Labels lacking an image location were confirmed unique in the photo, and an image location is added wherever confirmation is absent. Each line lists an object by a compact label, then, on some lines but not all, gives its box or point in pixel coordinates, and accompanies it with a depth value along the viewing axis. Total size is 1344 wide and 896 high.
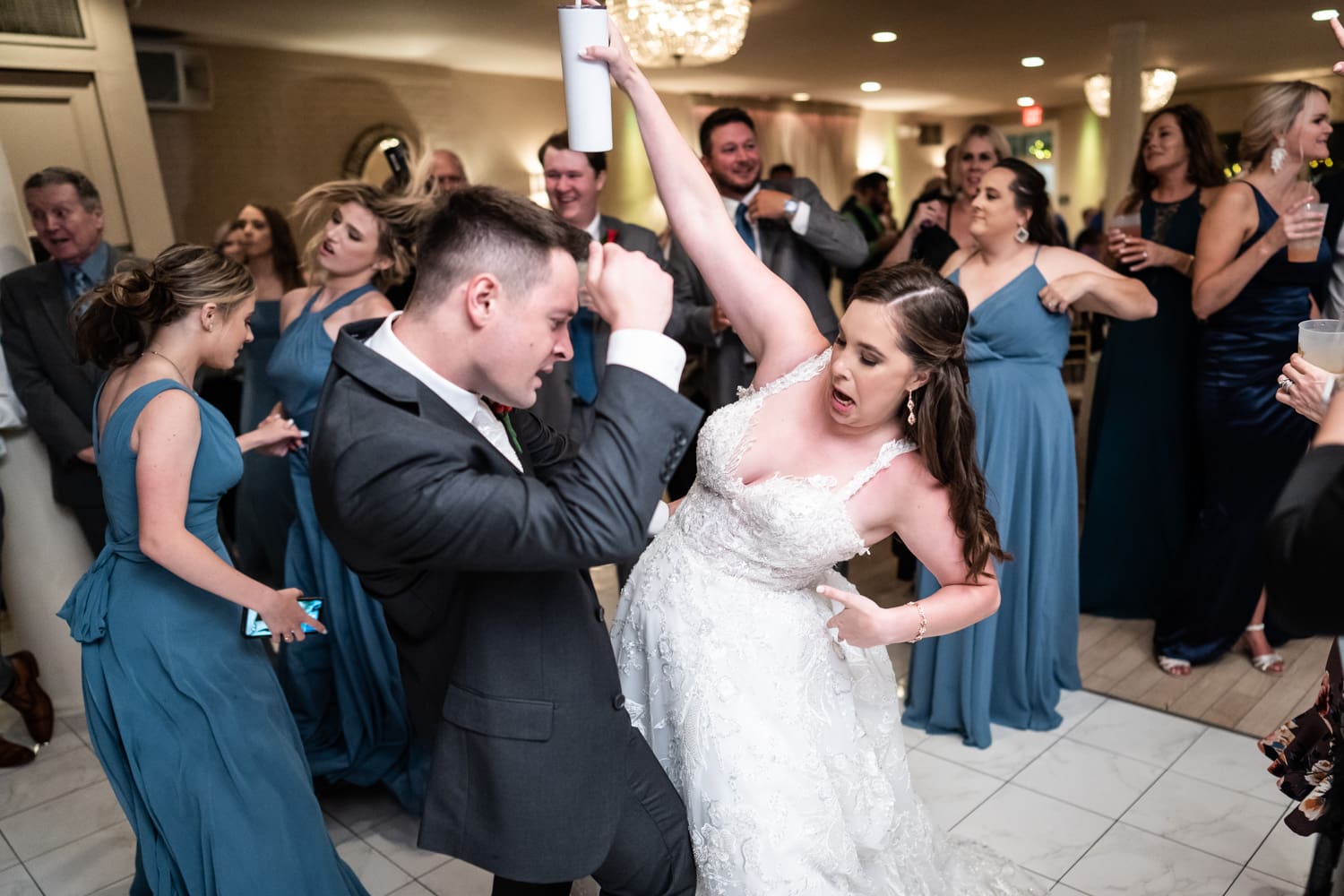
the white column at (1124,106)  7.15
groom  1.19
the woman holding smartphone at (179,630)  1.87
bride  1.76
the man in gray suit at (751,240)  3.46
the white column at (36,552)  3.42
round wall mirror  7.61
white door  4.31
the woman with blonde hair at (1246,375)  3.00
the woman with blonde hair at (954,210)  3.59
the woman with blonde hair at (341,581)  2.71
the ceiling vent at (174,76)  6.32
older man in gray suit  3.31
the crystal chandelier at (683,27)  5.38
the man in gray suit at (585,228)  3.32
